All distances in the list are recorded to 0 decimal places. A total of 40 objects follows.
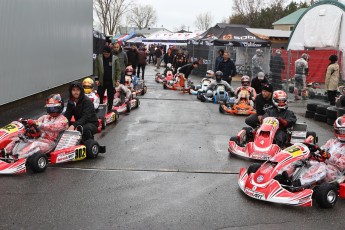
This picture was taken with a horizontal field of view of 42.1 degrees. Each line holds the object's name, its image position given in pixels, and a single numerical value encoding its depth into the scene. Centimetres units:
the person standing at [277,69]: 2080
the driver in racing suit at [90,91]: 1013
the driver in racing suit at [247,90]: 1380
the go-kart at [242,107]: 1382
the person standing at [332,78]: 1559
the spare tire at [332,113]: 1245
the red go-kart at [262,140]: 780
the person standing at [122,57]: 1414
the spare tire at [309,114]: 1390
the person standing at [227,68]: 1592
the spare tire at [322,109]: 1319
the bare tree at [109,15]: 7881
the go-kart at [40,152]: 669
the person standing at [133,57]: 2322
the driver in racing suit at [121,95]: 1354
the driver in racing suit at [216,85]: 1552
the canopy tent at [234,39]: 2705
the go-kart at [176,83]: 2100
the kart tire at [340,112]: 1199
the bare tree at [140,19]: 11662
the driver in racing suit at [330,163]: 609
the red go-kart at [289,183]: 564
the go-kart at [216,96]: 1597
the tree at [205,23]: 12352
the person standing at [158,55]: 3759
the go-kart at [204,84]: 1748
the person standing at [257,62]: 2307
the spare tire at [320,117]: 1314
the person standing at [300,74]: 1817
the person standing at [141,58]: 2414
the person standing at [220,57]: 1660
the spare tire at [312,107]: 1389
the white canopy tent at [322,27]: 2391
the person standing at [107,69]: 1186
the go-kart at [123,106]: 1345
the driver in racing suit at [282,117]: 826
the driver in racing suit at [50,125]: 734
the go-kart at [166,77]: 2230
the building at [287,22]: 6494
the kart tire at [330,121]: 1253
